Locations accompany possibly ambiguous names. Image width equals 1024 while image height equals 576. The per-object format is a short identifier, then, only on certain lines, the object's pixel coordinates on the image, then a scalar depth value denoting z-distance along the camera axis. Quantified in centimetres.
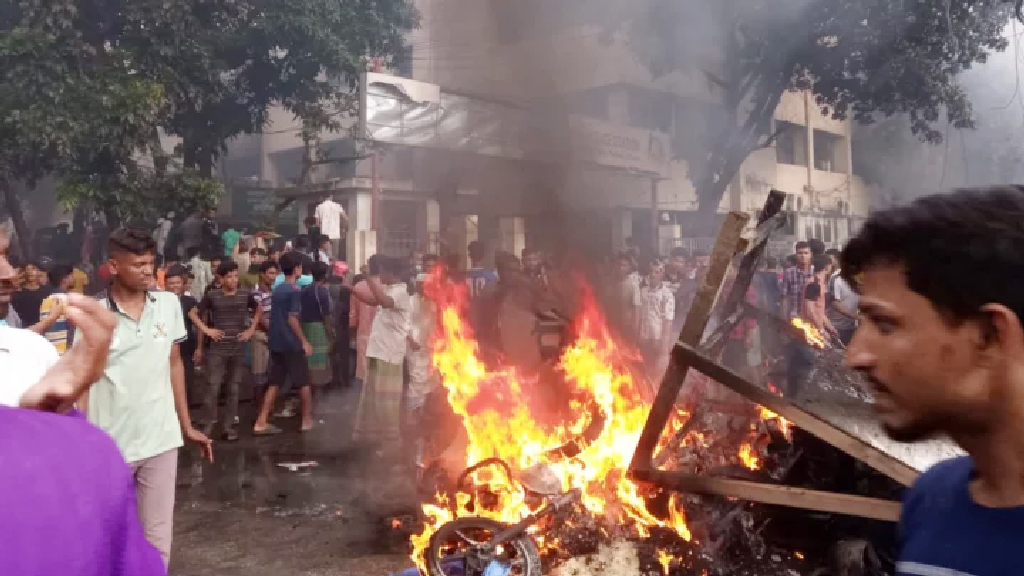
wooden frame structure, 336
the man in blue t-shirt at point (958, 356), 108
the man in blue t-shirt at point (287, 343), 746
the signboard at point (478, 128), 1277
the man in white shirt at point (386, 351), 707
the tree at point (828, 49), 1141
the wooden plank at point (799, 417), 332
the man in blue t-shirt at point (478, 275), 990
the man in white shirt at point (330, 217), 1394
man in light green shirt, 341
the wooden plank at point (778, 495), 335
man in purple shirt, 102
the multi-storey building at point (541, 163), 1248
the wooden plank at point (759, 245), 399
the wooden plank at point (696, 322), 340
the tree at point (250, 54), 1081
